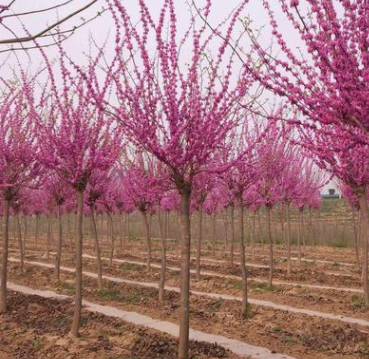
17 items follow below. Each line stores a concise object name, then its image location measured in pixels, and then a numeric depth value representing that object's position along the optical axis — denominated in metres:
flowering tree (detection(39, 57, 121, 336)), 7.48
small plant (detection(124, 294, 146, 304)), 10.73
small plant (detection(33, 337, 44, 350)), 7.05
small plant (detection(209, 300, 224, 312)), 10.11
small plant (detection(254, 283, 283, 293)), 11.97
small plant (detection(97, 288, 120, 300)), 11.16
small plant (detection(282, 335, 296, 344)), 7.52
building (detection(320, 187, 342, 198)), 84.06
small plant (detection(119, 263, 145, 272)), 16.39
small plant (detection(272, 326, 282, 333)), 8.12
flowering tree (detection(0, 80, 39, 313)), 9.32
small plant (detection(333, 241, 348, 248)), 26.34
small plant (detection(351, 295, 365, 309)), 10.03
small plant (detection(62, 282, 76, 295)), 12.04
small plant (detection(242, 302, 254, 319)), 9.06
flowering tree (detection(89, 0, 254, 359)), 5.67
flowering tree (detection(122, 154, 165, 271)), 10.37
